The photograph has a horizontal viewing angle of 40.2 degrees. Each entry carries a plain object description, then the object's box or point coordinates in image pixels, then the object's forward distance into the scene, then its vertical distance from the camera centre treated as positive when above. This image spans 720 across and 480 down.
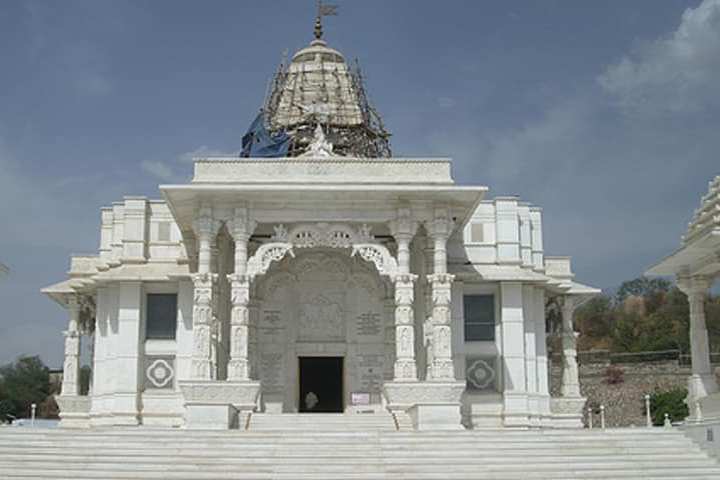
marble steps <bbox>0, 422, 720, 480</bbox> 17.25 -0.77
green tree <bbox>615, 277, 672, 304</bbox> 87.69 +11.07
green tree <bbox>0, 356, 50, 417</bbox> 65.00 +2.04
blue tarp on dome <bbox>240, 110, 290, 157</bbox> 36.25 +10.08
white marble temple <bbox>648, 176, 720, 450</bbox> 20.44 +2.97
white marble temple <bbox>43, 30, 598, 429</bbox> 24.45 +3.17
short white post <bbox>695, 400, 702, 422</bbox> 21.42 -0.02
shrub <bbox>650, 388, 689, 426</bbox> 52.66 +0.23
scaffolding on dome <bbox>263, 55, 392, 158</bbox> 37.56 +11.71
